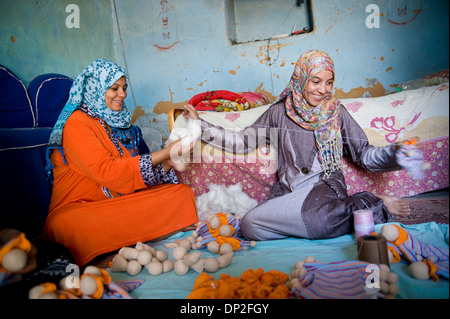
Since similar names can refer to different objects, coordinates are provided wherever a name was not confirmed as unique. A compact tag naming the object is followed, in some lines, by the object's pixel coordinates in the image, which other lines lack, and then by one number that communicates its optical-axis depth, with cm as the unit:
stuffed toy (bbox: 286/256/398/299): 100
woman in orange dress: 159
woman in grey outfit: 164
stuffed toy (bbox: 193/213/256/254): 161
